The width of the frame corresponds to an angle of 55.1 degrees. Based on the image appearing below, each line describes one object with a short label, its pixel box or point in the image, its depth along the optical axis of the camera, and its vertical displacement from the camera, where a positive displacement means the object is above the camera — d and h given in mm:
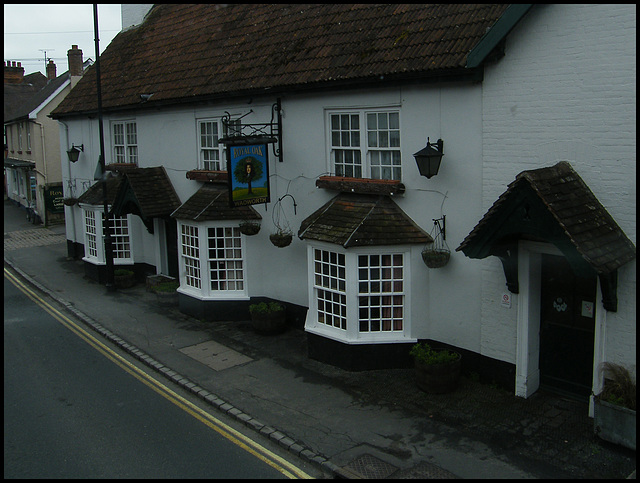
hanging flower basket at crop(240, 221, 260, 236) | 14328 -1344
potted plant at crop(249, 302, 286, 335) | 14172 -3402
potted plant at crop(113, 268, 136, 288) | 19266 -3261
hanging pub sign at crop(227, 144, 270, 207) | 12695 -66
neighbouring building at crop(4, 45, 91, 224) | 33438 +1534
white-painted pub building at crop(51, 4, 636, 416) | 8945 -235
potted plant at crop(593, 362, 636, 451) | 8344 -3403
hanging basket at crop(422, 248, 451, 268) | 10891 -1620
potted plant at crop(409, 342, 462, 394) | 10570 -3516
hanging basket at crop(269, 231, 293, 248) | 13531 -1522
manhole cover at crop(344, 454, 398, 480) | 8266 -4099
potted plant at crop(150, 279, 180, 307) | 17452 -3462
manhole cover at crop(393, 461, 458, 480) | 8136 -4088
